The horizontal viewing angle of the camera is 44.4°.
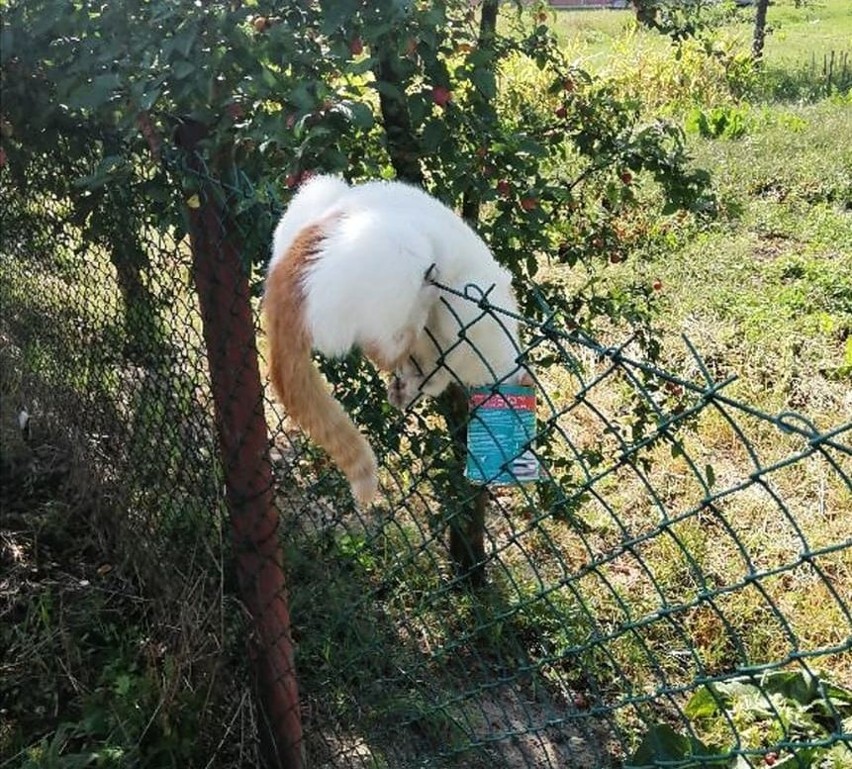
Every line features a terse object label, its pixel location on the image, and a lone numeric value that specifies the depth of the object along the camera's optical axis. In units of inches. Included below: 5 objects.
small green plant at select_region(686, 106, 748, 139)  293.4
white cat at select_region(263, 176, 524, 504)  67.3
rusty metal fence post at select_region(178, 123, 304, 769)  78.7
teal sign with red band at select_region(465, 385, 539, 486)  64.5
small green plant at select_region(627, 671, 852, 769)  97.1
